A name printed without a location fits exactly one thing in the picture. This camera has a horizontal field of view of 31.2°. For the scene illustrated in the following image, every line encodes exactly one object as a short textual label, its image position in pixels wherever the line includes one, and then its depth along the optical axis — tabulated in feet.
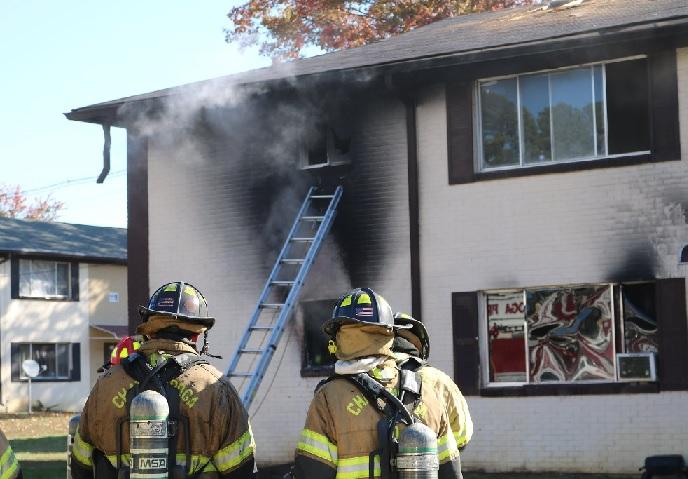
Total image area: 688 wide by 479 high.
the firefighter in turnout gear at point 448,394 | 18.74
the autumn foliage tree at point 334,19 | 101.65
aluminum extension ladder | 51.70
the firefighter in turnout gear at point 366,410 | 17.39
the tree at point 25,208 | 185.26
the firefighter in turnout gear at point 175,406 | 19.56
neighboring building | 110.11
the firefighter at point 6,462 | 15.66
